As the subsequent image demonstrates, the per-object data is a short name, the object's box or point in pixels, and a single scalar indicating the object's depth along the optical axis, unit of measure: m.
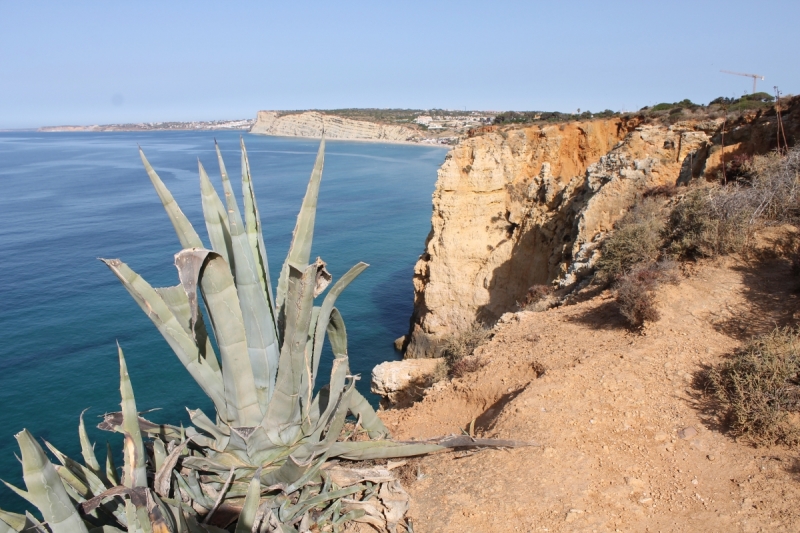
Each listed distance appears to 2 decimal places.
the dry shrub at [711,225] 7.42
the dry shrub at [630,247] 8.16
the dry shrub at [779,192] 7.70
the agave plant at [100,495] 2.16
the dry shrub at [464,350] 7.05
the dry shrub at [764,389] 4.26
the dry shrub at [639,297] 6.41
